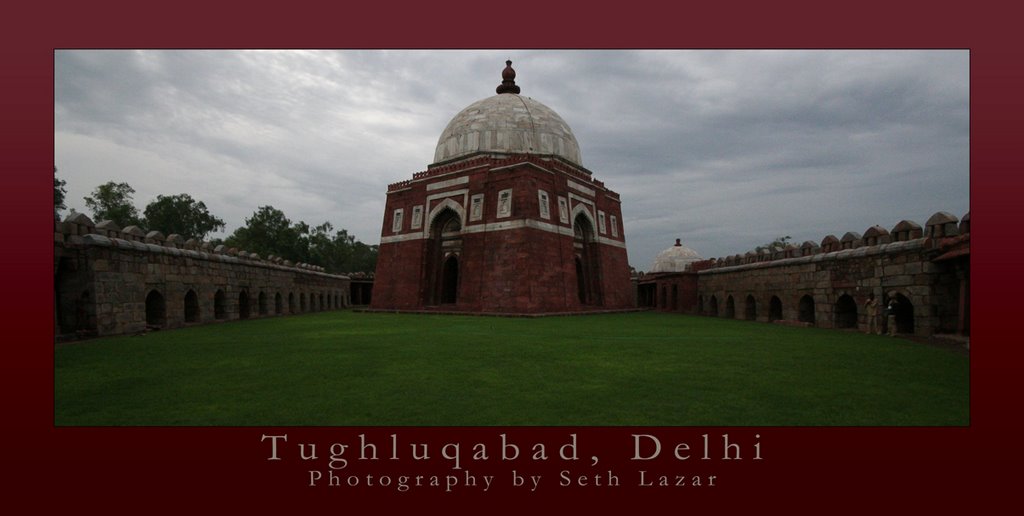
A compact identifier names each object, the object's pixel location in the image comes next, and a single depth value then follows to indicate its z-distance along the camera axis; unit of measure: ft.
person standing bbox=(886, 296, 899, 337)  34.42
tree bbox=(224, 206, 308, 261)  125.39
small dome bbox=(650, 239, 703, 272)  112.27
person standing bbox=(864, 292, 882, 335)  36.57
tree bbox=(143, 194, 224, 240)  118.73
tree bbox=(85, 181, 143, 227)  101.40
